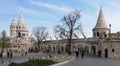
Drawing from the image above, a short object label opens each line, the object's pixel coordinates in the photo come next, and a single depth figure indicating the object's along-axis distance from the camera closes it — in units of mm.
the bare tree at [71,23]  25317
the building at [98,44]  22743
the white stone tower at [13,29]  52332
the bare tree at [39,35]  41115
